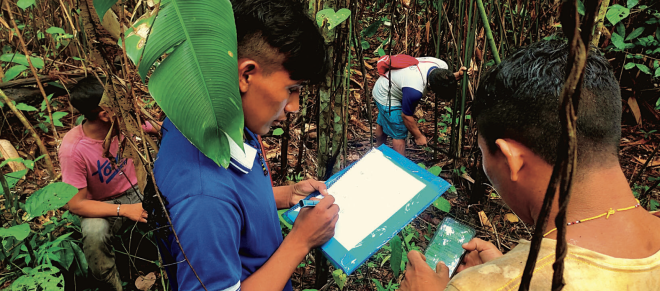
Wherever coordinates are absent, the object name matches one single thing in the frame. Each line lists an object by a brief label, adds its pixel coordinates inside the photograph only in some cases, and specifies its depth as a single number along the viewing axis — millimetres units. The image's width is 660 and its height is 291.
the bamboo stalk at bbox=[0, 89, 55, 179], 1434
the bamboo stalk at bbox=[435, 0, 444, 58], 2487
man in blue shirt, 859
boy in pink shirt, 1932
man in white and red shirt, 2922
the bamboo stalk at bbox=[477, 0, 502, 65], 1631
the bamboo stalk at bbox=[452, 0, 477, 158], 2199
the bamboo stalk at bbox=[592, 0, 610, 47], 1490
